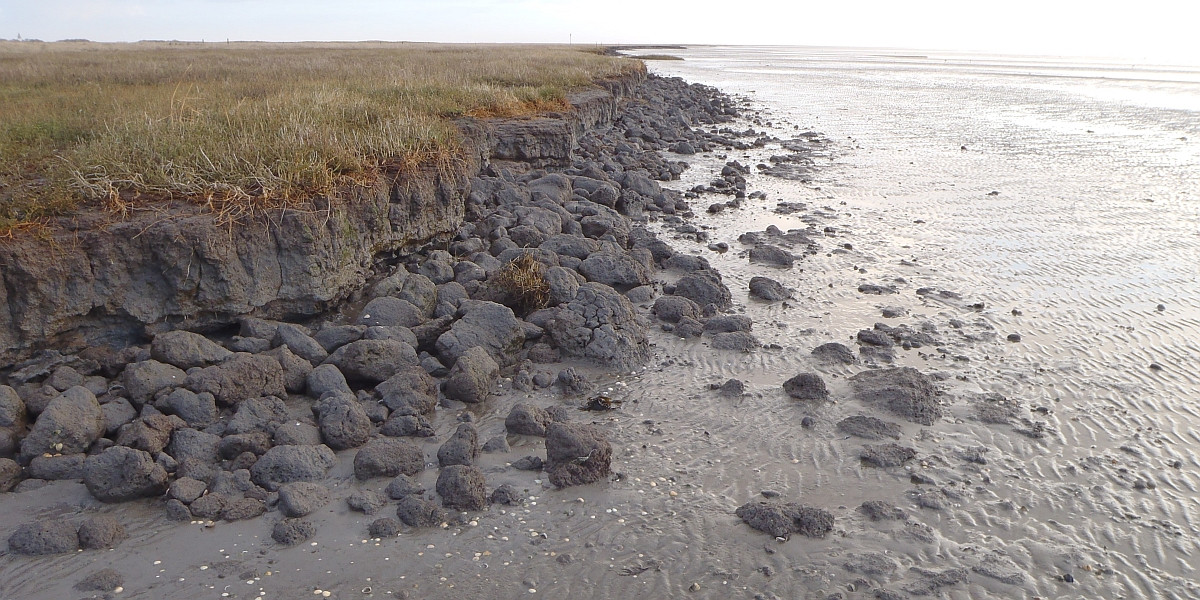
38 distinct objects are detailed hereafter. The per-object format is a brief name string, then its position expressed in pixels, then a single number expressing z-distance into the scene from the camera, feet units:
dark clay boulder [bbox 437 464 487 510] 15.72
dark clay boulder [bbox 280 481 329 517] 15.42
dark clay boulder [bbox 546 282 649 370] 23.29
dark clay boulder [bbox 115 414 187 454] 16.87
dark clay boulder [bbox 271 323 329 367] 21.56
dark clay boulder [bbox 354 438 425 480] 16.88
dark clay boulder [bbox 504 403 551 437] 18.93
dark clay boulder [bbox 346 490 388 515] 15.64
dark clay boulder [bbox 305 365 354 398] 20.11
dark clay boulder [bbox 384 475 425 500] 16.15
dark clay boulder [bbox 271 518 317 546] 14.63
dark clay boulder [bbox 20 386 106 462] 16.81
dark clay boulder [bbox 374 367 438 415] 19.52
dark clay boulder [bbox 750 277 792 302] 28.91
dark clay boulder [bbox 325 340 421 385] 20.97
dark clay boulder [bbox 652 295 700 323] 26.45
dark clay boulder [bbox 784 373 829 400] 21.09
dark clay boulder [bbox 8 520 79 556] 14.07
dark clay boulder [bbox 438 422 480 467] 17.35
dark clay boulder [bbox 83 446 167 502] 15.70
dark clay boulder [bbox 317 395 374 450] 17.99
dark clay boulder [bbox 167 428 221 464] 16.92
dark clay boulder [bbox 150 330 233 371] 20.26
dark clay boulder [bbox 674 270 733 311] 28.04
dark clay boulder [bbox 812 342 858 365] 23.58
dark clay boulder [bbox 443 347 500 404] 20.51
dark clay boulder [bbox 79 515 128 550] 14.34
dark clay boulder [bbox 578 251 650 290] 29.63
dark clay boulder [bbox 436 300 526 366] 22.47
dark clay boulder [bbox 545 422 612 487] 16.85
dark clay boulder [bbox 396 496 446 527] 15.24
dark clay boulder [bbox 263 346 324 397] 20.36
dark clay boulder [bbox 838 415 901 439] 19.16
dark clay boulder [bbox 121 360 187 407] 18.79
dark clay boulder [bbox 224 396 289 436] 17.94
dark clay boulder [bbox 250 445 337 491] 16.42
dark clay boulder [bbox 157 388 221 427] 18.26
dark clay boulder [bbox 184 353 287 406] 19.06
